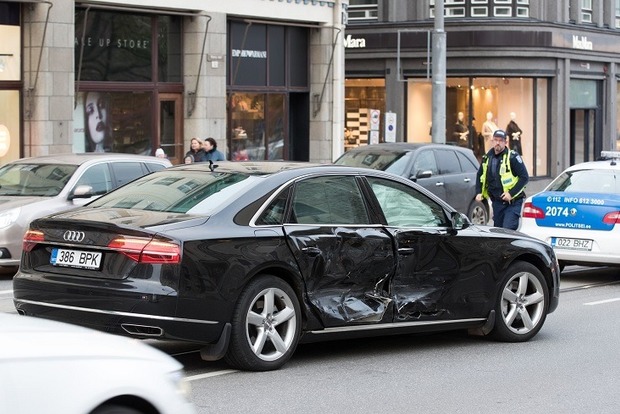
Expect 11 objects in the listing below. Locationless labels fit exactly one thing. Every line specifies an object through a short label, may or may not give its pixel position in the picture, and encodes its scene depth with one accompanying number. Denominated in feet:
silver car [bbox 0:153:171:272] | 49.21
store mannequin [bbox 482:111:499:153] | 123.24
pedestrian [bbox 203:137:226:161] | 70.64
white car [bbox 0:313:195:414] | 15.62
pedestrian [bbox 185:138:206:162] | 71.61
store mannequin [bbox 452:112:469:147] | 123.75
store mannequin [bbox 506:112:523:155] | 124.57
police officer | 52.42
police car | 49.98
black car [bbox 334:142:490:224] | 68.28
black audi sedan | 27.58
